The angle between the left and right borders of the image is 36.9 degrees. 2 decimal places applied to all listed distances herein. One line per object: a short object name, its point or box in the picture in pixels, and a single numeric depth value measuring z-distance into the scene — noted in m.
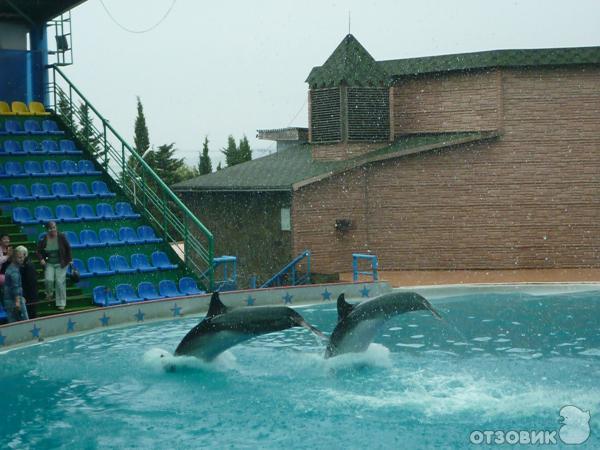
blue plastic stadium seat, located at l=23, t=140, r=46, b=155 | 21.59
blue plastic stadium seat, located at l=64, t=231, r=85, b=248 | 18.66
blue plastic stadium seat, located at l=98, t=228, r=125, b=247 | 19.19
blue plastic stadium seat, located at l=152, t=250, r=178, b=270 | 19.38
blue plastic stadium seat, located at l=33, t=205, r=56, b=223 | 19.22
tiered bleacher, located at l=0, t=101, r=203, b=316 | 18.30
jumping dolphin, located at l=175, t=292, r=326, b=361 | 11.54
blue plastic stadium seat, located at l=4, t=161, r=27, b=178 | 20.67
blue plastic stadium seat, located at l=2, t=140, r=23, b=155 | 21.62
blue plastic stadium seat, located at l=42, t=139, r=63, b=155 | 22.05
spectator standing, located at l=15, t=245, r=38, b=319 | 15.18
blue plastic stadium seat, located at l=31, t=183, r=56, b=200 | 20.28
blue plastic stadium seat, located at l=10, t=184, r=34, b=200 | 19.92
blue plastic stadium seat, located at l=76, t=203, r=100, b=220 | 19.75
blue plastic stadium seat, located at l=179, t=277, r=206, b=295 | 18.79
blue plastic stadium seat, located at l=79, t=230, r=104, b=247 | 18.86
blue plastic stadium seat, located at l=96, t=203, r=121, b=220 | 20.09
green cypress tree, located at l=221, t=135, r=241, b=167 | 55.94
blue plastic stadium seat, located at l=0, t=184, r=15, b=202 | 19.47
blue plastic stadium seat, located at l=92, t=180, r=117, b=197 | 21.23
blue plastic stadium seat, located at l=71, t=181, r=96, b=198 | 20.86
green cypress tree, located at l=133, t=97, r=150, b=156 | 54.25
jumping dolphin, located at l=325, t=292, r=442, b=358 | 11.77
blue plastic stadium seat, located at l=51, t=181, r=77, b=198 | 20.55
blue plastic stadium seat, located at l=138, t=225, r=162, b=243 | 20.09
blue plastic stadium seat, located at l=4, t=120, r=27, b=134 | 22.42
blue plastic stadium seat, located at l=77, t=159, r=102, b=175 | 21.83
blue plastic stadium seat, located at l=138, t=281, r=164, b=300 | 18.06
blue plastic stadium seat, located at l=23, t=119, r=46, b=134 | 22.75
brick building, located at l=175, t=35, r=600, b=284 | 25.44
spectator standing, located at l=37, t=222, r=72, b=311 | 16.38
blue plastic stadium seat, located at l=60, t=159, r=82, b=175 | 21.66
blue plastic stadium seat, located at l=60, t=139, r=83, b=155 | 22.37
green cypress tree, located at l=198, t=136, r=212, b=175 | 54.87
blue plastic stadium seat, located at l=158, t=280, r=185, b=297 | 18.50
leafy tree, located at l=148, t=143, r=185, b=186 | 55.62
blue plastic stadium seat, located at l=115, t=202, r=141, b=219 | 20.52
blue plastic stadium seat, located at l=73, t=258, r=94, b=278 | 18.17
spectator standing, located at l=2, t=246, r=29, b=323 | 14.73
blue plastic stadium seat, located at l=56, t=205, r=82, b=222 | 19.33
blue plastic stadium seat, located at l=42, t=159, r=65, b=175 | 21.17
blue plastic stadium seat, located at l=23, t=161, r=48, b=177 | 20.73
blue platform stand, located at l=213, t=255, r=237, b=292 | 19.78
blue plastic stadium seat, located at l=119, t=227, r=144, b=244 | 19.57
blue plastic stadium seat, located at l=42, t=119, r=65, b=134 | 23.11
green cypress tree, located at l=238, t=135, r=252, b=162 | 54.81
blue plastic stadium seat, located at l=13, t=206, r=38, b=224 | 19.05
